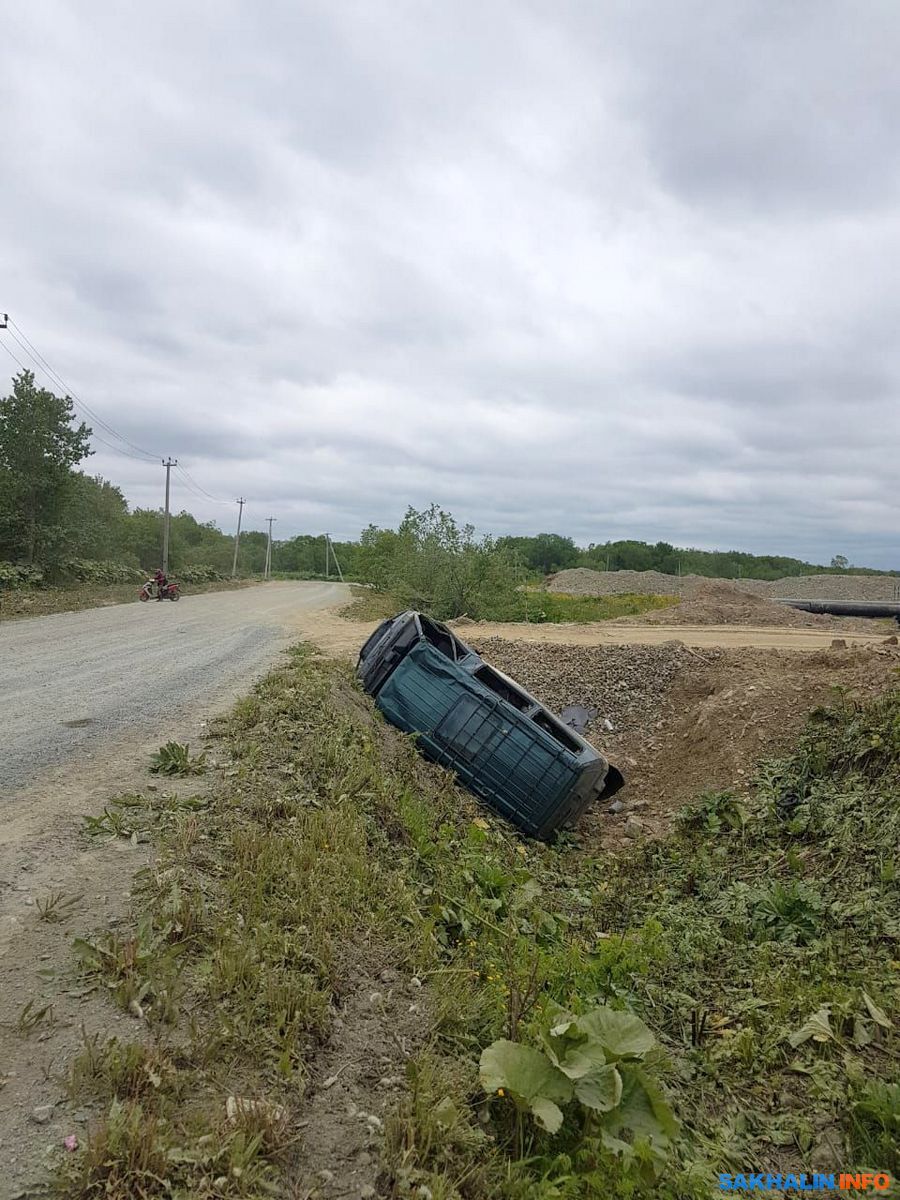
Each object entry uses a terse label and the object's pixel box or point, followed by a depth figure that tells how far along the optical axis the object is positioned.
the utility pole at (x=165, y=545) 41.18
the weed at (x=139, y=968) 2.59
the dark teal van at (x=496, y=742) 6.90
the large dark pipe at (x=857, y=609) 29.55
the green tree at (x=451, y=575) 23.95
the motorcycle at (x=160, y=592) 25.65
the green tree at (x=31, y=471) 25.97
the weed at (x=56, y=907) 3.10
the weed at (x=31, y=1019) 2.44
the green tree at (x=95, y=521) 27.64
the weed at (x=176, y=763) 5.09
